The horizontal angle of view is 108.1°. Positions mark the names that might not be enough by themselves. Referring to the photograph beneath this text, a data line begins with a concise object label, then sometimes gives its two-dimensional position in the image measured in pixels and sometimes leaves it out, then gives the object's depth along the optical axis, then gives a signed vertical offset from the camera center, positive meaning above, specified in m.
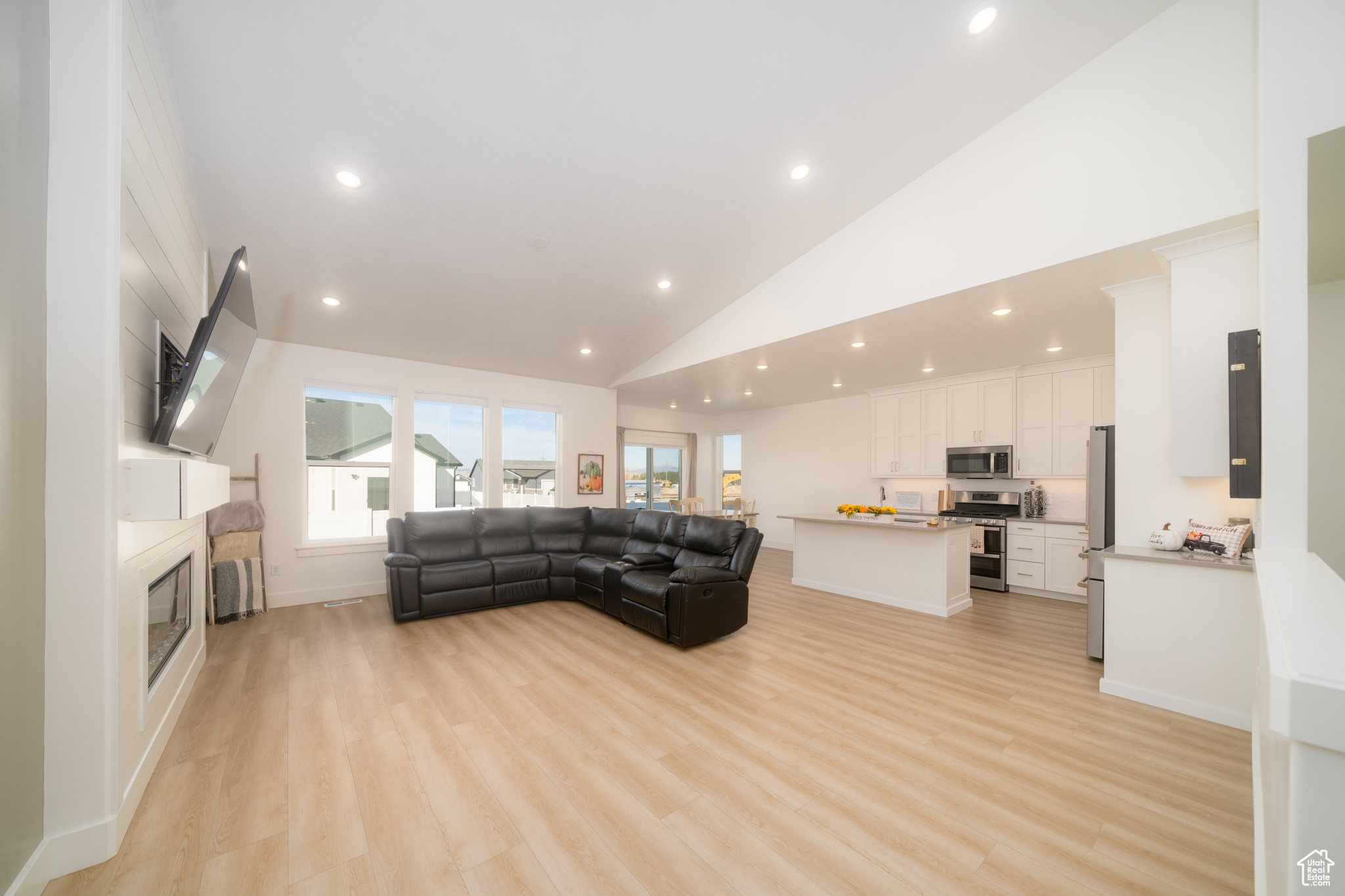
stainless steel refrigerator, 3.69 -0.39
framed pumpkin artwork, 7.24 -0.39
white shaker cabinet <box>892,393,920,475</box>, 6.78 +0.18
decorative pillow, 2.75 -0.51
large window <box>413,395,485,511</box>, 5.91 -0.08
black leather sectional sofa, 3.96 -1.14
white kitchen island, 4.79 -1.21
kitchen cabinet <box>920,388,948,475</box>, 6.49 +0.22
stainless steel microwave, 5.88 -0.18
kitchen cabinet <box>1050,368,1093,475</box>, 5.41 +0.34
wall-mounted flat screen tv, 2.17 +0.39
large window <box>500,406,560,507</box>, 6.66 -0.11
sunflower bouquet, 5.61 -0.70
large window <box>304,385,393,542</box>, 5.28 -0.15
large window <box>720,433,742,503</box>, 10.02 -0.37
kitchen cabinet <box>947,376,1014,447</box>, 5.93 +0.45
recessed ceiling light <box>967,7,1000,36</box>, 2.48 +2.21
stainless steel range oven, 5.79 -0.98
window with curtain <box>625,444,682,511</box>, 9.48 -0.56
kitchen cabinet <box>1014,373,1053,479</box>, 5.70 +0.24
